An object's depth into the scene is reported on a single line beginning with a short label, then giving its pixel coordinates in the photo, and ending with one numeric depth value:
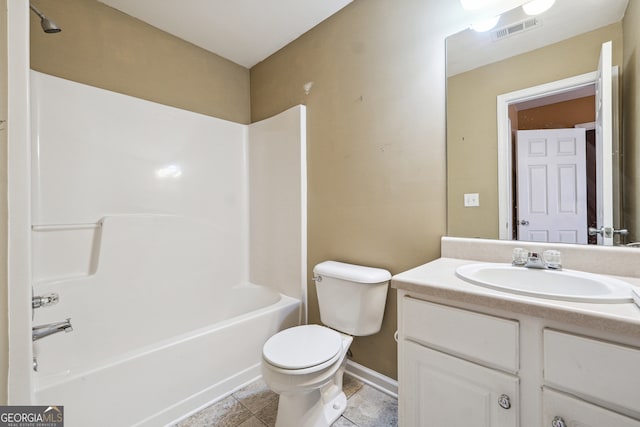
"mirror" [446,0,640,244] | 1.04
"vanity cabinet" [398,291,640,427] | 0.66
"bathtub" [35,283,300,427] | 1.15
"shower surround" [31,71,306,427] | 1.41
